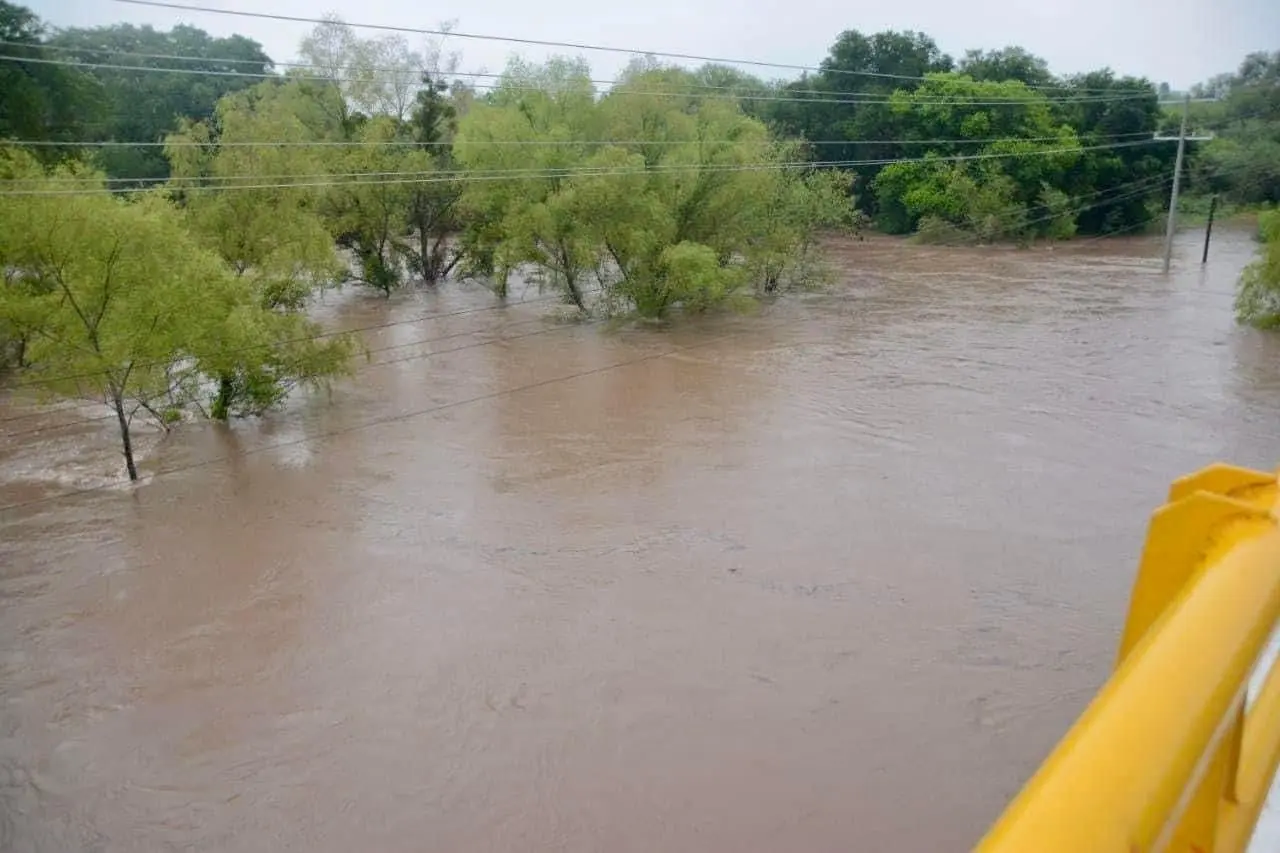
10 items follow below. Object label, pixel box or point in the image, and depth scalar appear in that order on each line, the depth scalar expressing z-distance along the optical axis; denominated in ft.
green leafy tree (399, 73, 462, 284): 85.15
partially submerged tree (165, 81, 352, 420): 50.39
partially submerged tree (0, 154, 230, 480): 41.65
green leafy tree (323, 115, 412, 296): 77.41
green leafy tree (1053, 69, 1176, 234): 116.88
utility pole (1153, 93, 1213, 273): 88.12
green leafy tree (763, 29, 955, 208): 126.72
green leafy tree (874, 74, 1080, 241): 112.68
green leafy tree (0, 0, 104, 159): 56.70
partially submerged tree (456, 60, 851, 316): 68.90
